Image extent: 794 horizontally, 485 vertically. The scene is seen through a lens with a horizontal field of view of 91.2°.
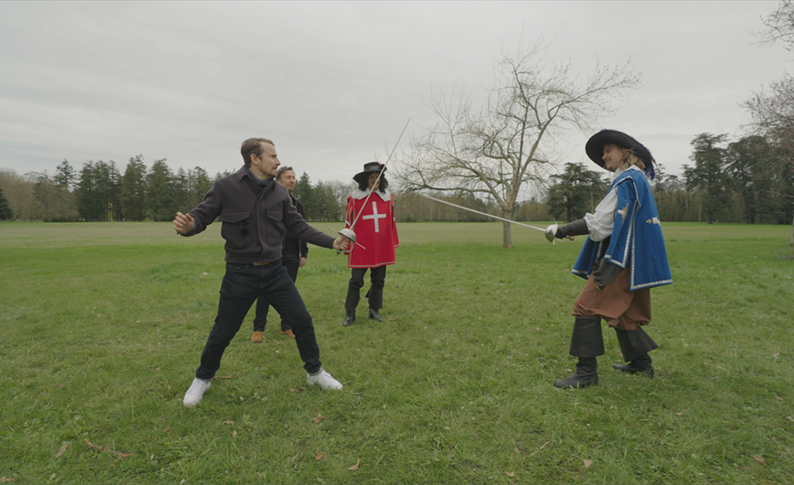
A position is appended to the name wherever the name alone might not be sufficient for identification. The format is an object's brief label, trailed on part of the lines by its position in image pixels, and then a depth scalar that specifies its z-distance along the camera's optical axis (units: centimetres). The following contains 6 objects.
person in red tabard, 615
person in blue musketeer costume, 366
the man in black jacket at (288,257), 557
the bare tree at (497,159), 1895
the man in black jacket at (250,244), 362
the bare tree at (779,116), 1505
